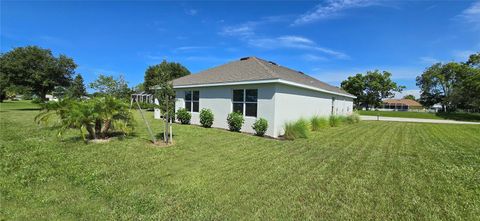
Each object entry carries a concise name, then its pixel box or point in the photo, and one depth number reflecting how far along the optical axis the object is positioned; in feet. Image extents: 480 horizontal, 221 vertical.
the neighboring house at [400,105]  247.29
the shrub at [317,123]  45.88
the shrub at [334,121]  55.21
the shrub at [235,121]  39.27
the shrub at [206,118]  43.88
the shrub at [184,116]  49.78
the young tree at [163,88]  27.53
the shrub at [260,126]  36.19
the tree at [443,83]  161.71
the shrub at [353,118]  66.20
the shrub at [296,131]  35.26
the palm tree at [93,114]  25.86
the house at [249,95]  36.88
